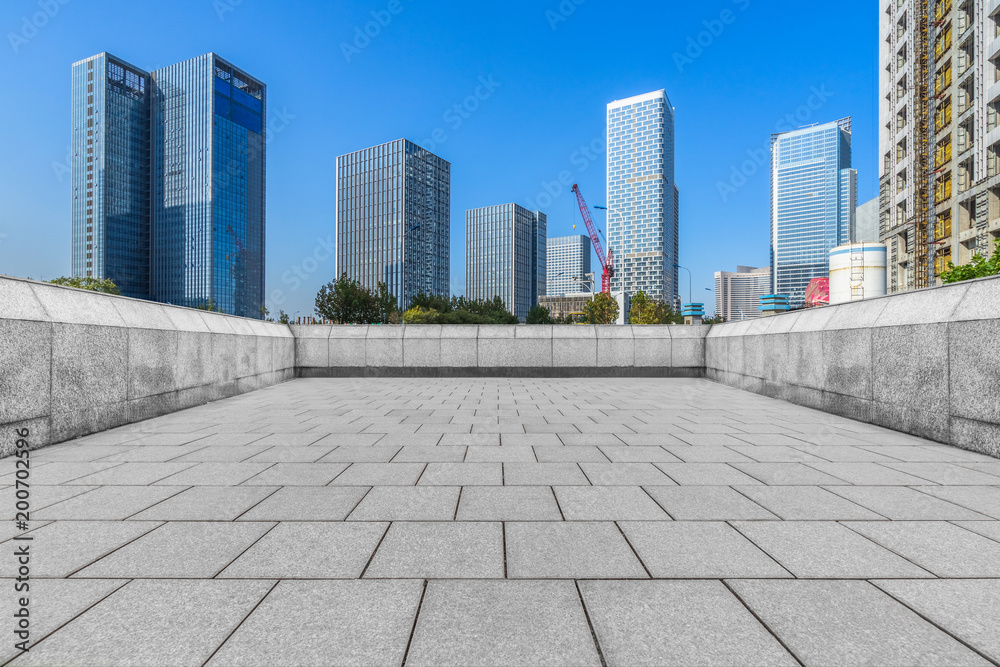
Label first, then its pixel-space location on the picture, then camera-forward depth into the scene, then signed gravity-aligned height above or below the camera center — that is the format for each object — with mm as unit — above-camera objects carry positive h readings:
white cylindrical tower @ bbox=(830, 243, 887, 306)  30328 +4142
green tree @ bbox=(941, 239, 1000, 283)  26683 +3895
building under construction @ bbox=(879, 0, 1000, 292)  33872 +16799
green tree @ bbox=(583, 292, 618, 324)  82875 +4222
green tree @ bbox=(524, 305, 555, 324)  104375 +3927
